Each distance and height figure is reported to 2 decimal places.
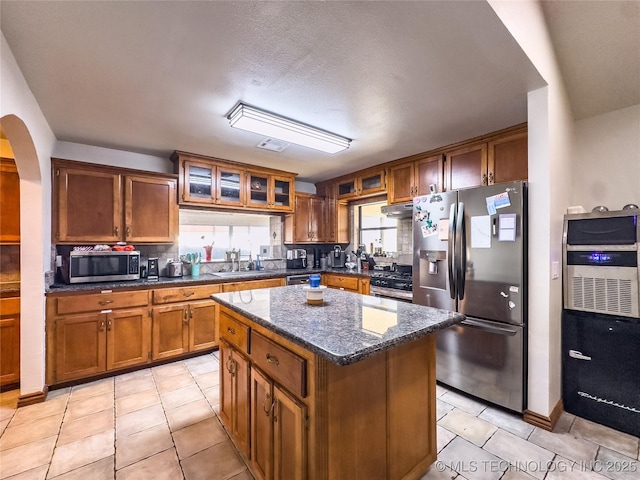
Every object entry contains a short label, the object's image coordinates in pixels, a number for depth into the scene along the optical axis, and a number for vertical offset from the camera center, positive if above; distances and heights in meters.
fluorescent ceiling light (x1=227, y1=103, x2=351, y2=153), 2.33 +0.99
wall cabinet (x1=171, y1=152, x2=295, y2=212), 3.48 +0.74
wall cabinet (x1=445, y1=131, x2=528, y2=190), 2.63 +0.75
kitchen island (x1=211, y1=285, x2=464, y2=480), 1.15 -0.70
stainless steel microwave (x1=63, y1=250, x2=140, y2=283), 2.85 -0.27
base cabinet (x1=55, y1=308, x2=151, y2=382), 2.66 -0.99
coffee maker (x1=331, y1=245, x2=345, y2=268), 4.97 -0.30
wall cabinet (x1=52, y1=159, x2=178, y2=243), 2.90 +0.39
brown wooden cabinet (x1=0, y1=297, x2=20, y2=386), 2.55 -0.87
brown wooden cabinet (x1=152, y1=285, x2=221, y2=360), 3.10 -0.90
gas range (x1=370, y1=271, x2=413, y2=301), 3.16 -0.53
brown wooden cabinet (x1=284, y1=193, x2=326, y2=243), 4.59 +0.30
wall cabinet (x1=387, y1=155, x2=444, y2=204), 3.28 +0.74
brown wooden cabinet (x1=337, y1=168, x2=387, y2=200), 3.96 +0.82
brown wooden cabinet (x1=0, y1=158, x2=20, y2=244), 2.69 +0.37
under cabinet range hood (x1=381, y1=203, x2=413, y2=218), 3.36 +0.35
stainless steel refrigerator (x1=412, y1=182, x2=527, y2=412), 2.17 -0.37
